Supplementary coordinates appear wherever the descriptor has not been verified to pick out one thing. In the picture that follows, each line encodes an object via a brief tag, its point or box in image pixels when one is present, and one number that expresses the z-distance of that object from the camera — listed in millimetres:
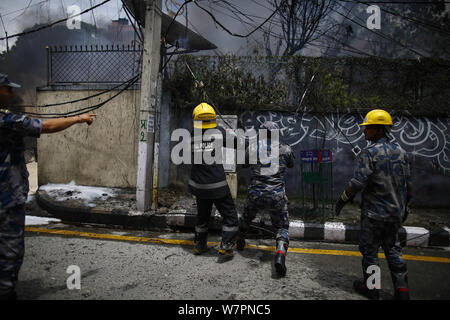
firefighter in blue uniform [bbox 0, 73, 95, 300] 2287
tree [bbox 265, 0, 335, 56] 9289
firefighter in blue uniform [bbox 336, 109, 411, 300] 2564
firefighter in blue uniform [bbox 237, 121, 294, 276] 3348
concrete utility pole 4613
